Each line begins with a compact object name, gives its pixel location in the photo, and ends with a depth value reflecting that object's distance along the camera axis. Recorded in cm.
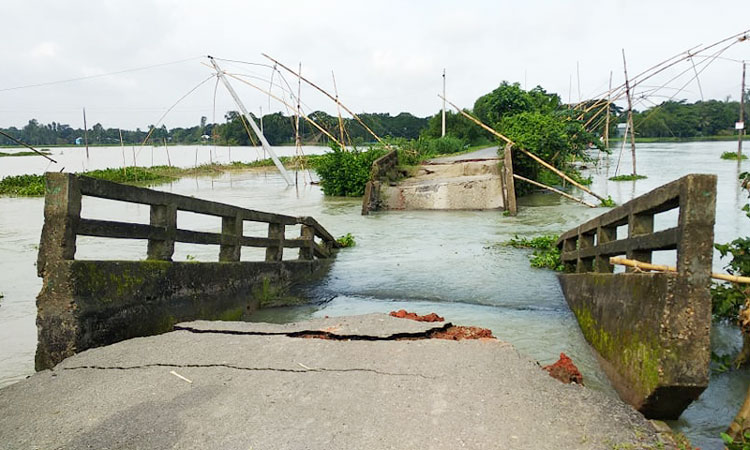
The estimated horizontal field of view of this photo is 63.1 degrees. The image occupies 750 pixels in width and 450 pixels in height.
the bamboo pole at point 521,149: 1851
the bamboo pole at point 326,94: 2266
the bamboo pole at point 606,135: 3008
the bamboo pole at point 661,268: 409
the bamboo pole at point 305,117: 2253
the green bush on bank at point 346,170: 2223
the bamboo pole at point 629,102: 2378
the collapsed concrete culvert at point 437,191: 1808
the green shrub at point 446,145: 3480
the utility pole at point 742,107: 2926
